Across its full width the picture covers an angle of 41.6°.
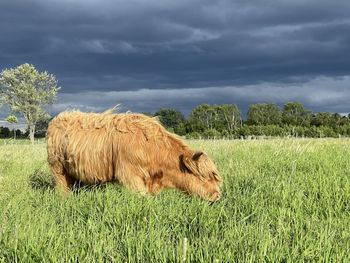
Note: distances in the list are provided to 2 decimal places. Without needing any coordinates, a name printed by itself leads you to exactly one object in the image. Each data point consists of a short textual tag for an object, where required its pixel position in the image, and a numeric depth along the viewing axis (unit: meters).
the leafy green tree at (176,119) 61.29
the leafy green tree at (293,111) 79.44
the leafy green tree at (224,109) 85.17
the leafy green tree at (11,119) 64.53
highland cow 8.30
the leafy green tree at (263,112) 81.25
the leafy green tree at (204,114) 81.00
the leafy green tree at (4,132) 70.11
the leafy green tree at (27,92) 81.69
